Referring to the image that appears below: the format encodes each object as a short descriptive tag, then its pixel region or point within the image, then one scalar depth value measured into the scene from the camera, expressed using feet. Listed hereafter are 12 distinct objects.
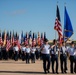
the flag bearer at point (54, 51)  54.70
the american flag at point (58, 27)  62.64
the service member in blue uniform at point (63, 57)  55.52
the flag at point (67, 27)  68.96
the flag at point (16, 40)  124.21
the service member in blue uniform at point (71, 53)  55.31
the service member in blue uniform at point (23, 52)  105.19
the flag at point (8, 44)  116.61
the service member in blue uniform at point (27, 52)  92.48
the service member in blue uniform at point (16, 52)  104.86
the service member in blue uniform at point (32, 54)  93.84
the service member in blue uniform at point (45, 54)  54.71
